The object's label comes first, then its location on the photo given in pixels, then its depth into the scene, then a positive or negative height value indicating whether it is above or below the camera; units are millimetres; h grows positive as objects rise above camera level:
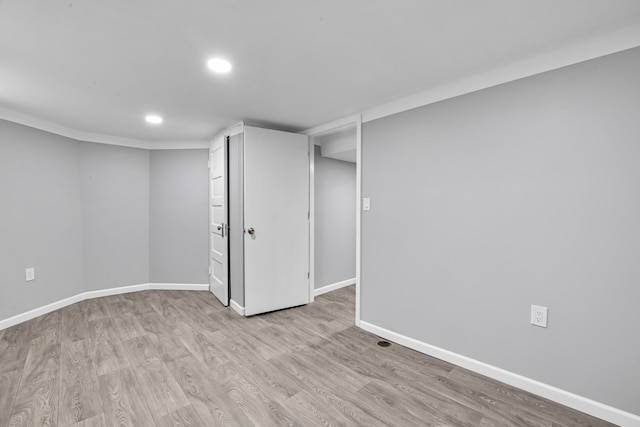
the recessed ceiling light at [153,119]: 3068 +890
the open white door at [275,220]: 3240 -199
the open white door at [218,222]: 3596 -265
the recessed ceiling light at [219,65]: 1896 +910
